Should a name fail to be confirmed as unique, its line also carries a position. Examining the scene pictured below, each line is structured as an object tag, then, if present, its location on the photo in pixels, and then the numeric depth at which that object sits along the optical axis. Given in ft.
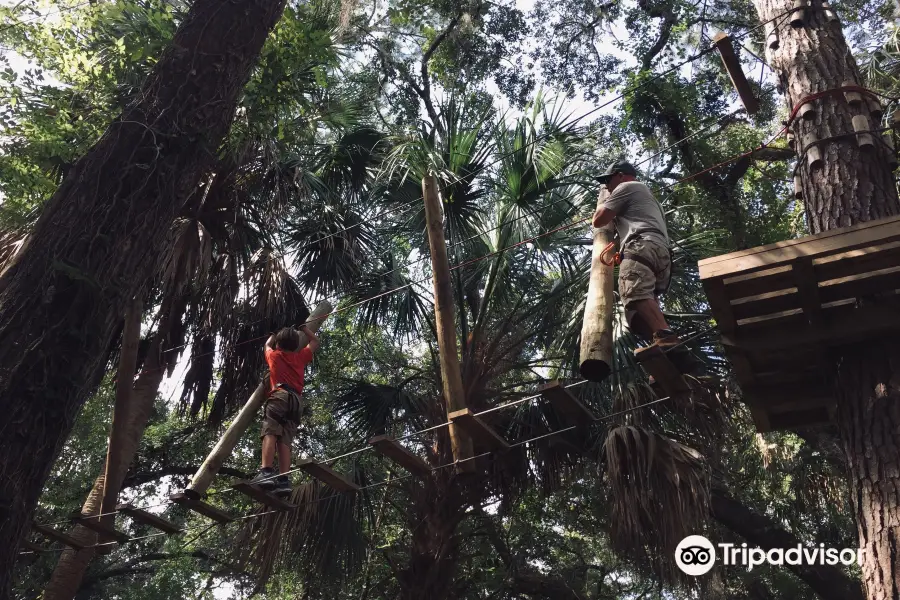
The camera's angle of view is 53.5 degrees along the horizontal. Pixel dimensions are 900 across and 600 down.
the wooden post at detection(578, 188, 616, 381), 17.06
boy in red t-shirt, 22.17
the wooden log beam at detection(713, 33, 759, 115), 21.79
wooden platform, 15.23
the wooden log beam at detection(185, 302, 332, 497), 22.82
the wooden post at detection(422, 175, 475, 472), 21.27
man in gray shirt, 17.57
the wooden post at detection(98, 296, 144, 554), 24.48
